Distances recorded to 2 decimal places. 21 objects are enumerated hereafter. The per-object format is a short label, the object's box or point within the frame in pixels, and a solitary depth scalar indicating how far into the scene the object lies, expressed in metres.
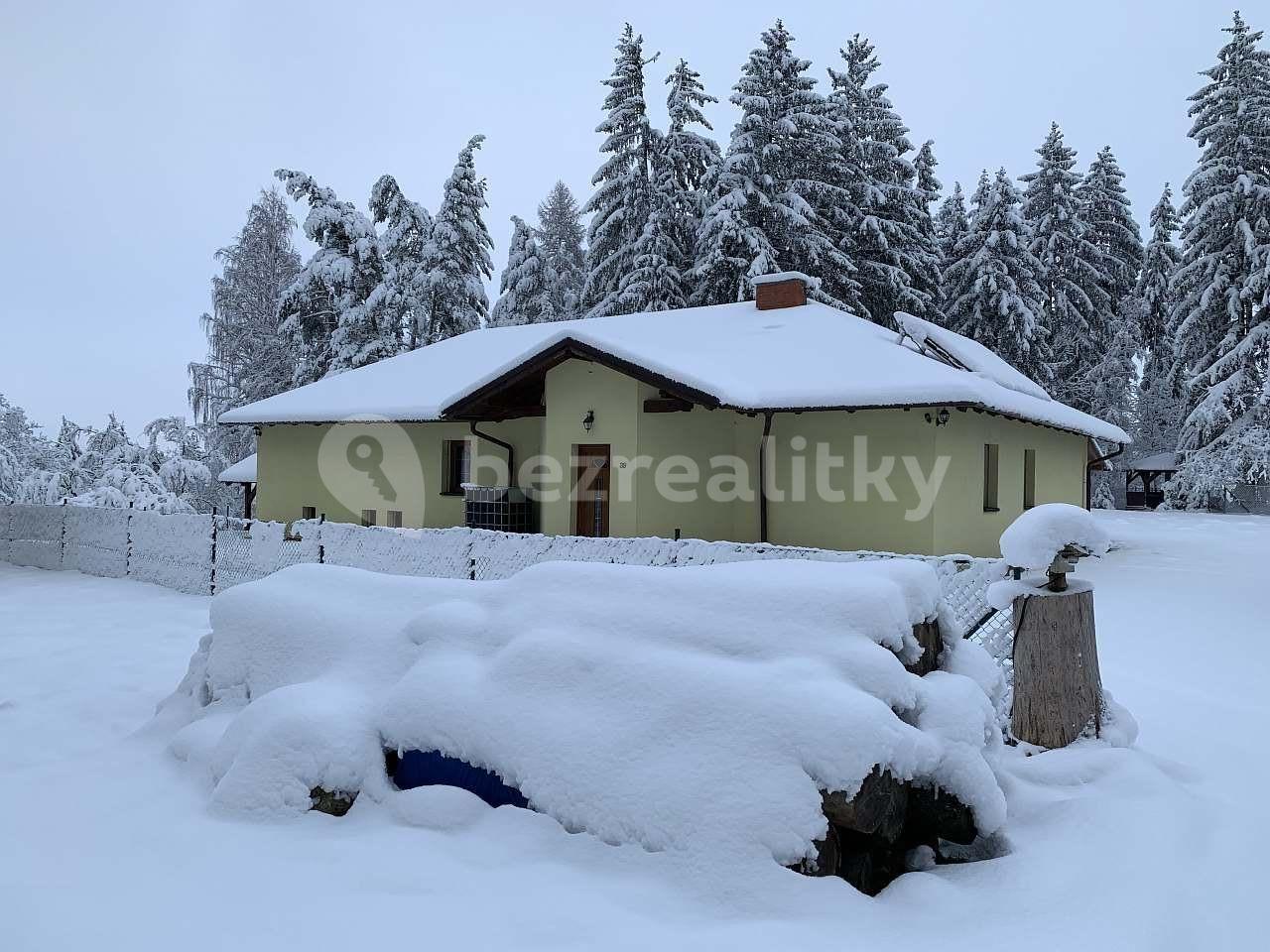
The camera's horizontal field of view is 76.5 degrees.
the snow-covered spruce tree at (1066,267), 34.06
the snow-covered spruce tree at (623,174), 29.58
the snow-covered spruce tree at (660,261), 28.42
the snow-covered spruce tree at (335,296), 29.91
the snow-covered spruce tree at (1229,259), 24.62
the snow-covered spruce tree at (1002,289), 30.39
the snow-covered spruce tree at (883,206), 30.02
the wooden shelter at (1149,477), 39.12
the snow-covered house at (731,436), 13.30
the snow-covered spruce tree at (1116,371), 34.75
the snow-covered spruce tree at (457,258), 30.52
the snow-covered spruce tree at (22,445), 18.73
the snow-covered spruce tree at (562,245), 39.59
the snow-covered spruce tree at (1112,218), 36.97
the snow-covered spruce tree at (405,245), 30.33
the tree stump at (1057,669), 5.48
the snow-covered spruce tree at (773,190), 26.94
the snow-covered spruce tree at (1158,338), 32.84
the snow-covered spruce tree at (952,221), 37.44
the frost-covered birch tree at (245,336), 33.53
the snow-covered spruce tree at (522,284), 37.06
